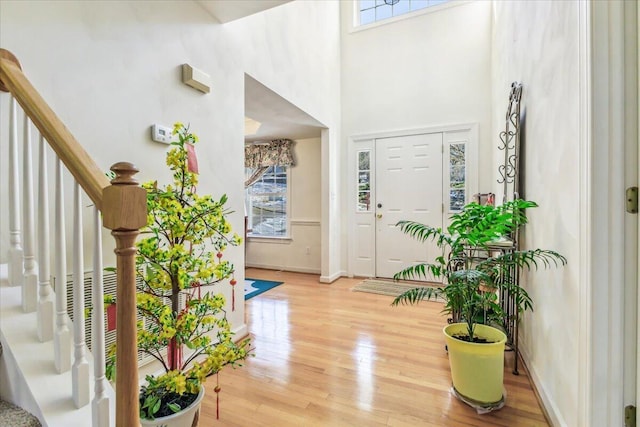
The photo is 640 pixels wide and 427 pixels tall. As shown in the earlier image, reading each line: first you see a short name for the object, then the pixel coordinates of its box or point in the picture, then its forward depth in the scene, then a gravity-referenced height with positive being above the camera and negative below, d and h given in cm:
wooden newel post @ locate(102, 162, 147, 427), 71 -16
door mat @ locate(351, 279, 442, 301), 360 -98
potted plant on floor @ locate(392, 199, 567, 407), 150 -46
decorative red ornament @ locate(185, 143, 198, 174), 165 +28
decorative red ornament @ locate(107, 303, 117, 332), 137 -50
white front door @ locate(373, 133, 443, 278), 395 +20
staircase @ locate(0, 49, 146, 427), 73 -25
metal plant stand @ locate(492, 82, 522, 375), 200 +20
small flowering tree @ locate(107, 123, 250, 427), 109 -36
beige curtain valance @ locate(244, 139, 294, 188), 469 +86
